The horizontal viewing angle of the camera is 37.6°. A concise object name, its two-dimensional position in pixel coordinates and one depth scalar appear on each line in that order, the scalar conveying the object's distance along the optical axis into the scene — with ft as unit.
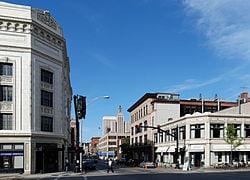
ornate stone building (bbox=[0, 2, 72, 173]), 134.82
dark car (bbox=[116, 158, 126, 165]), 293.06
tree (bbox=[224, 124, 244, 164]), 180.04
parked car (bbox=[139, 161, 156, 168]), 201.80
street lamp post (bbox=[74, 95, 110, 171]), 128.13
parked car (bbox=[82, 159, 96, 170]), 180.65
